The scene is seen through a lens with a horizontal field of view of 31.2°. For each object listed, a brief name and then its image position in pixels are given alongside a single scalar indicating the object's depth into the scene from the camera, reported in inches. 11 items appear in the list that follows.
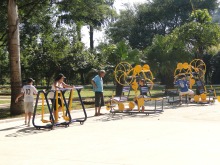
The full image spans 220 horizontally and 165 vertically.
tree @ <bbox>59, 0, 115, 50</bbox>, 753.0
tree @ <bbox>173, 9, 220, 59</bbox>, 965.2
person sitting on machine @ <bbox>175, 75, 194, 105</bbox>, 717.3
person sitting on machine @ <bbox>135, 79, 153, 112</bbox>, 626.8
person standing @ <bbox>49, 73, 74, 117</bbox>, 449.1
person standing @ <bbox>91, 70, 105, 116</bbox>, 565.3
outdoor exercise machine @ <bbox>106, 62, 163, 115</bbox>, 581.3
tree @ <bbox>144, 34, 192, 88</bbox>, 1040.2
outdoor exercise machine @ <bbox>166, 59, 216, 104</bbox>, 743.1
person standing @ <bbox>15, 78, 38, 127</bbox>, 455.8
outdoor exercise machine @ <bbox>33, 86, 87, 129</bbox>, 421.4
